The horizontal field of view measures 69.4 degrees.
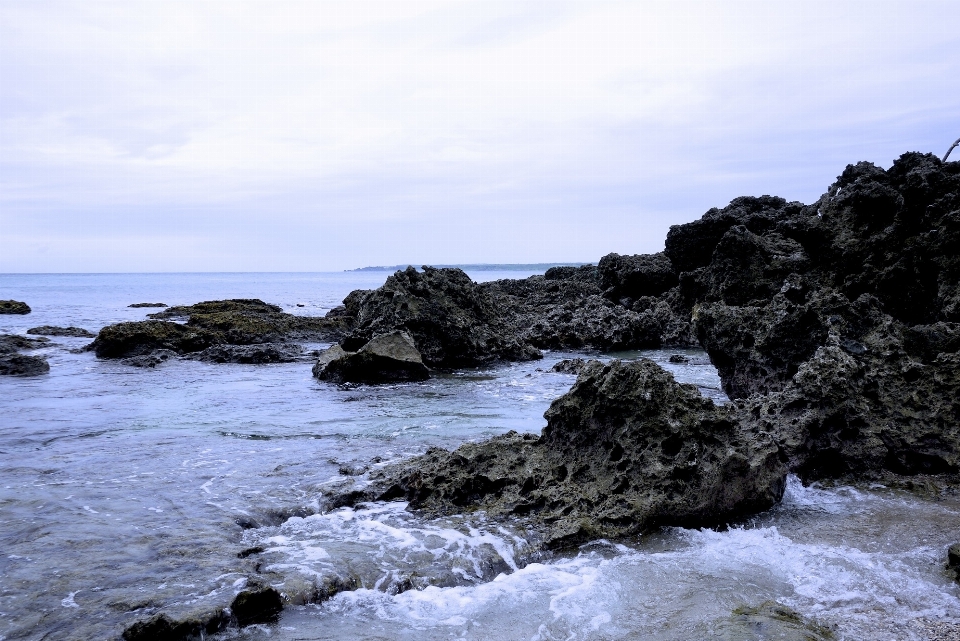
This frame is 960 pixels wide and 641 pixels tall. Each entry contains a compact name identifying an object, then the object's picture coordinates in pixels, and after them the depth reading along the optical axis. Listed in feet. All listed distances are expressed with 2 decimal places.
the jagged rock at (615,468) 19.70
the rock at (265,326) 76.79
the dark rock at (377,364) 50.62
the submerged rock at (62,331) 88.83
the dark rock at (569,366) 54.74
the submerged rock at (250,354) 64.08
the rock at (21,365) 55.11
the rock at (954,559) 15.51
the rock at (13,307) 134.21
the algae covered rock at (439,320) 57.62
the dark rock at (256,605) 15.16
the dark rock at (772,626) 13.15
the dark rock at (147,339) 66.59
